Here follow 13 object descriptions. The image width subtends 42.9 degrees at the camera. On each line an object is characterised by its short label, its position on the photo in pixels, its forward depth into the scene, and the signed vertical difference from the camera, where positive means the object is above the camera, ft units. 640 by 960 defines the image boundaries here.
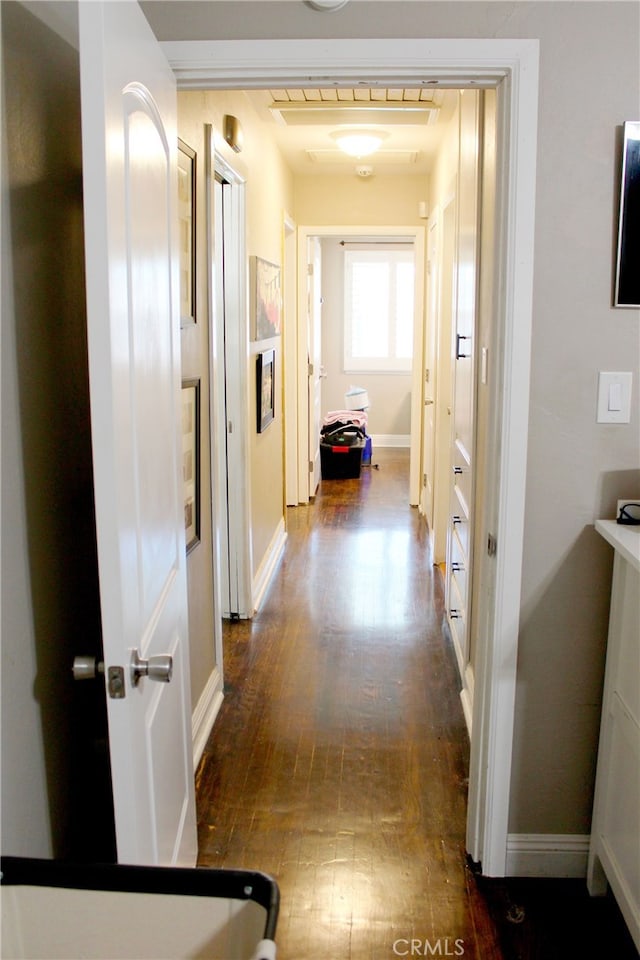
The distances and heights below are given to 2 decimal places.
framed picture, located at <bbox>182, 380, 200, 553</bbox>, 8.45 -1.26
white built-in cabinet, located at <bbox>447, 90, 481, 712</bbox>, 9.83 -0.80
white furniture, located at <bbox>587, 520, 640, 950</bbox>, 5.80 -3.08
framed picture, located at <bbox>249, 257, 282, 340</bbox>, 12.94 +0.69
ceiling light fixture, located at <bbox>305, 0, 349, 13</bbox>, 5.74 +2.33
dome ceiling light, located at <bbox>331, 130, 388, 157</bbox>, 14.53 +3.55
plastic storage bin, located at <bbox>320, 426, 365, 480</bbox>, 24.09 -3.33
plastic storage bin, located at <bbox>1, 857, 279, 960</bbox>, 3.19 -2.25
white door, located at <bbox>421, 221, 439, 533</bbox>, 17.35 -0.96
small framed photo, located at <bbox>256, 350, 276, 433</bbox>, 13.82 -0.85
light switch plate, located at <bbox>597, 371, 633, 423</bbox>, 6.36 -0.44
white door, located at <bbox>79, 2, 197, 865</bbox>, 3.67 -0.33
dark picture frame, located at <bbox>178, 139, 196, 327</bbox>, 8.13 +1.13
